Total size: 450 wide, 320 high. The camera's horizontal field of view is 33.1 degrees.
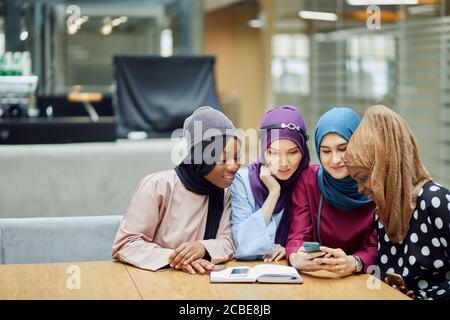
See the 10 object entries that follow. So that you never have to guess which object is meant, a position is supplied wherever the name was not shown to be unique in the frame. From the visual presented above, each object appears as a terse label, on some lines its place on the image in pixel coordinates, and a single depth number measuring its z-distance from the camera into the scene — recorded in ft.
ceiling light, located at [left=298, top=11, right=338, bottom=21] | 27.08
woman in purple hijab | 9.84
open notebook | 8.54
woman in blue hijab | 9.55
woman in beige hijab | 8.65
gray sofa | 15.61
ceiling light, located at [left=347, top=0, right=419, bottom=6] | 20.03
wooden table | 8.05
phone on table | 8.70
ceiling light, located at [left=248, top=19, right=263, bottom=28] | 49.01
